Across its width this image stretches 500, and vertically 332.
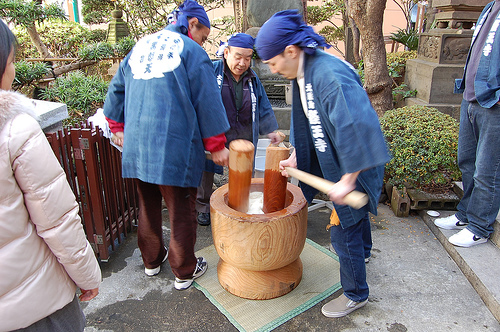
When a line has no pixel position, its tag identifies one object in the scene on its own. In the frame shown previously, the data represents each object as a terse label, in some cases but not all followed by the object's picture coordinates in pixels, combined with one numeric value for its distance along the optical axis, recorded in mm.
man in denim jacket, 2924
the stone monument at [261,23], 6812
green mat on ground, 2582
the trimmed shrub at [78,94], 5766
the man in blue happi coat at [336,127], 1958
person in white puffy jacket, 1298
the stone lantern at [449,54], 5121
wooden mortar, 2498
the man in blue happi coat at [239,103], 3537
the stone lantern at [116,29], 9719
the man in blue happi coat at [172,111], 2369
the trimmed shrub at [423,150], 3807
